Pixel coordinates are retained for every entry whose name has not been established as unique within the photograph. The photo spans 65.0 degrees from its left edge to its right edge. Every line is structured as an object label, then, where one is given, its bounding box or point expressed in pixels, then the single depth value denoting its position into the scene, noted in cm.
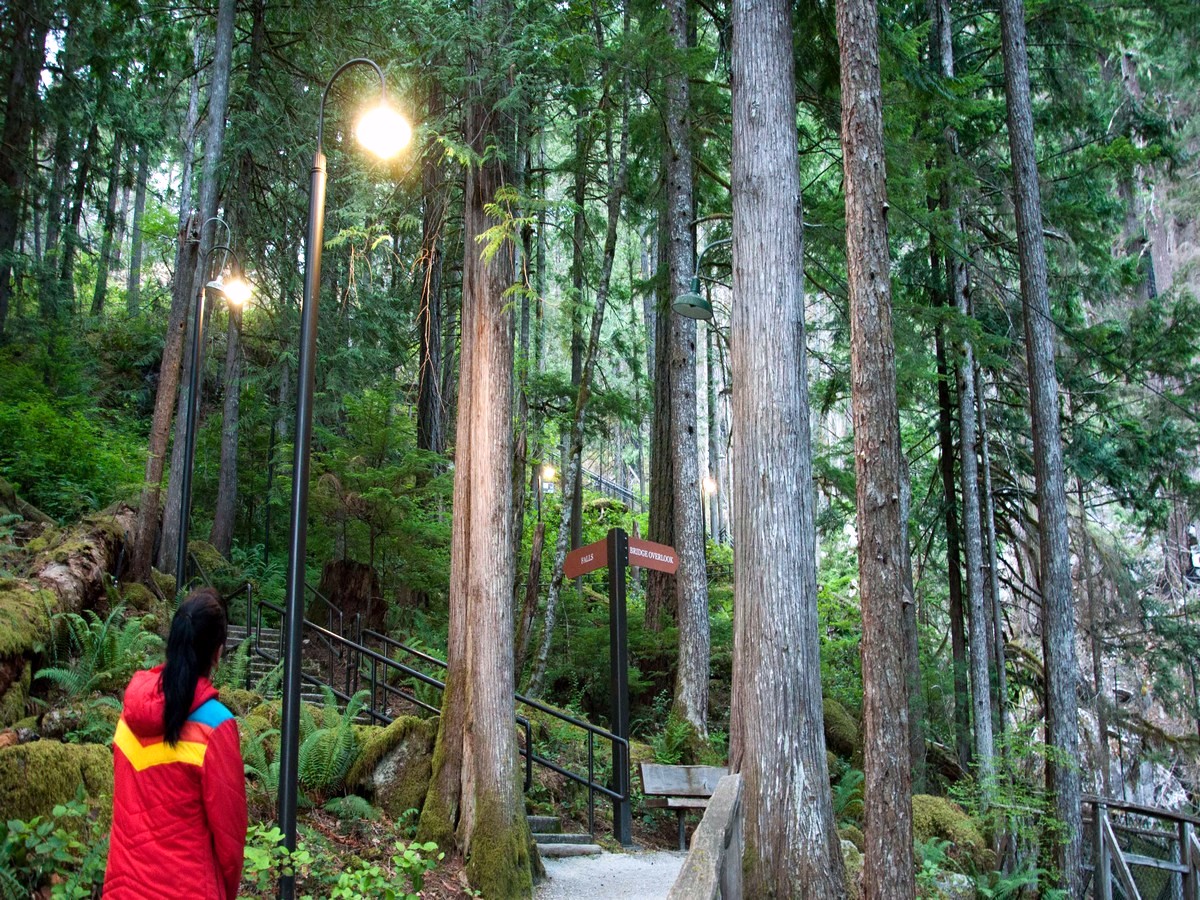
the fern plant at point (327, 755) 783
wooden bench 977
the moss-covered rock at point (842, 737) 1399
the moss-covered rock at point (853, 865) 829
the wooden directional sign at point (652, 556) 1012
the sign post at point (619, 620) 955
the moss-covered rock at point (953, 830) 1106
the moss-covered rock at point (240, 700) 862
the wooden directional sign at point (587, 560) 980
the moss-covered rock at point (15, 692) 693
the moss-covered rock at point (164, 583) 1262
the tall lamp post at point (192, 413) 1127
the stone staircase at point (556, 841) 868
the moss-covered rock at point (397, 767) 795
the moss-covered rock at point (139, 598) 1138
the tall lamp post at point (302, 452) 546
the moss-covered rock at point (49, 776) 555
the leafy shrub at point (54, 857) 507
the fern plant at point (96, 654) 769
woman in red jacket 323
